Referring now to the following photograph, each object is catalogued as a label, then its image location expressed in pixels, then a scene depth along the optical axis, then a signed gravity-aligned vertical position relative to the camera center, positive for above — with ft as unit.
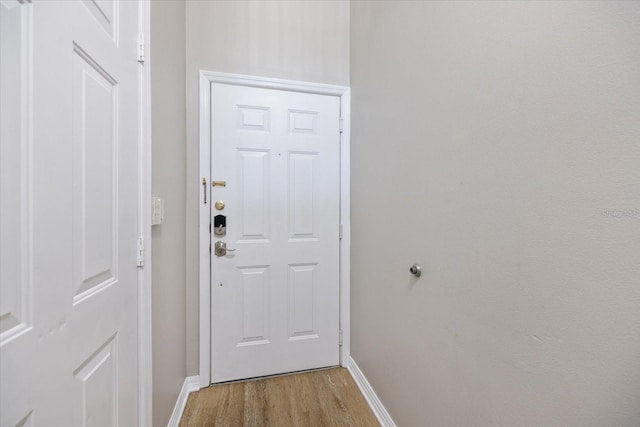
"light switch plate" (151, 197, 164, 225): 3.52 +0.03
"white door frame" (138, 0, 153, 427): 3.26 -0.03
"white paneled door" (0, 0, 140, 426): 1.56 +0.00
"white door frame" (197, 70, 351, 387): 5.34 +0.55
